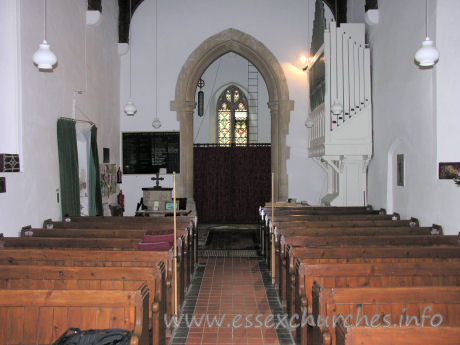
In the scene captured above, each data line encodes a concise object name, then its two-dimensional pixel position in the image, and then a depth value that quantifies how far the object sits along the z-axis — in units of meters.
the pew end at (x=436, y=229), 5.02
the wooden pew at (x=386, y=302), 2.56
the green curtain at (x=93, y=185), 7.65
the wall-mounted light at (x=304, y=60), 10.00
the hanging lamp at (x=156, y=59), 10.14
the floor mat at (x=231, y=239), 8.01
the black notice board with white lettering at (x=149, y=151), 10.12
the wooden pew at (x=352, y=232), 4.87
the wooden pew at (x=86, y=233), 4.94
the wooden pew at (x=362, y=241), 4.34
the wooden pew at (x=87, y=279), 3.11
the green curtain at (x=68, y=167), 6.37
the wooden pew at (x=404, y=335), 1.95
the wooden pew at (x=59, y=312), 2.54
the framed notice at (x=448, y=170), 4.93
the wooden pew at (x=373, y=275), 3.10
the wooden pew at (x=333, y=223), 5.39
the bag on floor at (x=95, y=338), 2.26
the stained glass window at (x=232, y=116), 14.86
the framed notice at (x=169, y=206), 7.60
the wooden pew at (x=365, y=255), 3.59
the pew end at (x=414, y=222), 5.53
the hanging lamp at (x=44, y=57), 4.35
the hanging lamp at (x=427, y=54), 4.22
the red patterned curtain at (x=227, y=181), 11.95
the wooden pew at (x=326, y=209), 6.93
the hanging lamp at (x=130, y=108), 8.30
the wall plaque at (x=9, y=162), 4.76
